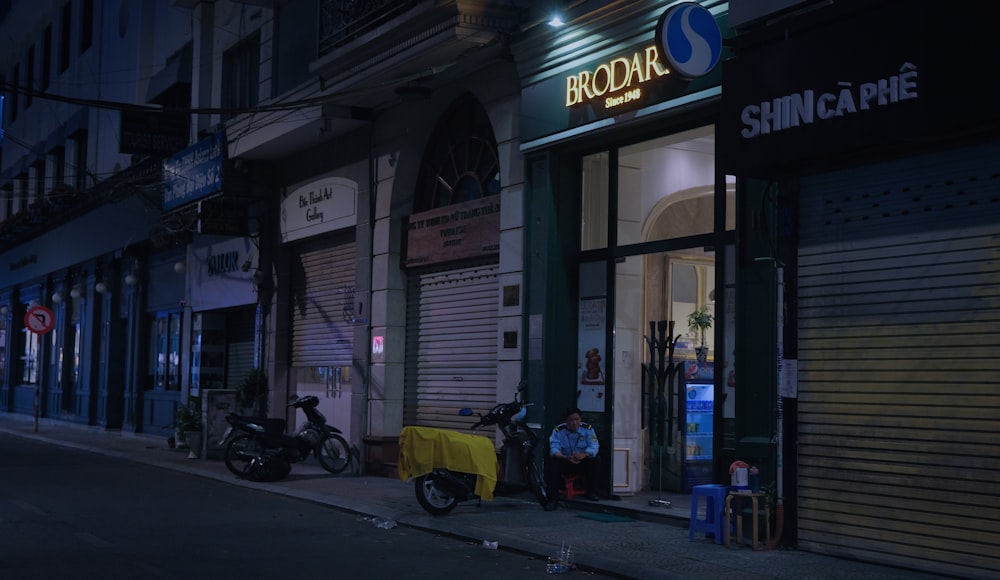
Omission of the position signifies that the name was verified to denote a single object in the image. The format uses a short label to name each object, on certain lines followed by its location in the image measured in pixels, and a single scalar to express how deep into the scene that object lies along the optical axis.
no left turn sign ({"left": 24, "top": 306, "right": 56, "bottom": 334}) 28.52
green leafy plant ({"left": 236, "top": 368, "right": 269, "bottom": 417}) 21.53
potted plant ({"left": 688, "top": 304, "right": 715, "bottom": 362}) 14.74
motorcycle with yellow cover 13.05
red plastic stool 13.80
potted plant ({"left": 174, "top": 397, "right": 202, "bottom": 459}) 21.23
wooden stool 10.54
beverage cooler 14.38
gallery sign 19.62
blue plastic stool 10.89
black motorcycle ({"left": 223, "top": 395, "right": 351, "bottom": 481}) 16.88
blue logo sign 11.34
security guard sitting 13.61
